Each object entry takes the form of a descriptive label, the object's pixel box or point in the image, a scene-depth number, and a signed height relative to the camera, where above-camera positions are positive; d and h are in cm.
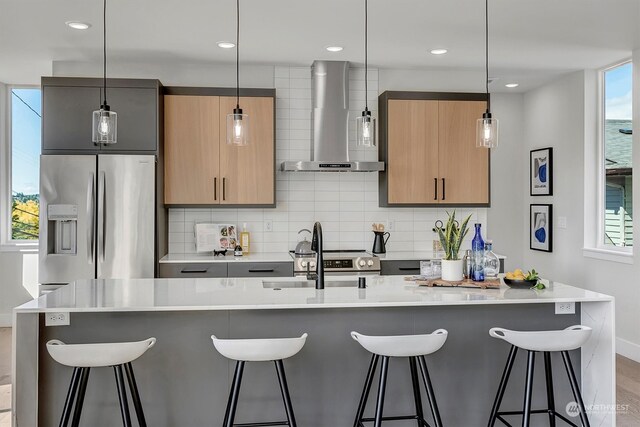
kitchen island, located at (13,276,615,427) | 268 -70
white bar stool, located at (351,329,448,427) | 242 -61
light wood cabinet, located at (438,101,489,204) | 511 +54
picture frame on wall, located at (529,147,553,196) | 582 +47
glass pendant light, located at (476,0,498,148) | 323 +49
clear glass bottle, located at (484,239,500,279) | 319 -29
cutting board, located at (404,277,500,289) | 303 -39
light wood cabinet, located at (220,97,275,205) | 488 +48
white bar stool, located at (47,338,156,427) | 229 -63
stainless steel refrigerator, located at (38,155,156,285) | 443 -4
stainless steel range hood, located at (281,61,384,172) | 500 +93
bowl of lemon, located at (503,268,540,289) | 299 -36
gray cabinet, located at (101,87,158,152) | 461 +81
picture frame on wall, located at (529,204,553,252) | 585 -15
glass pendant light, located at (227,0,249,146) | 316 +50
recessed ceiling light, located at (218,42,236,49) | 443 +137
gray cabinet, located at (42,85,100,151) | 456 +80
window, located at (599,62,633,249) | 497 +51
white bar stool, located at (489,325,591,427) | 252 -60
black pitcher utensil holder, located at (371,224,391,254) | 509 -27
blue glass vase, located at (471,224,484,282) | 312 -26
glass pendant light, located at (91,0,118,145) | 294 +47
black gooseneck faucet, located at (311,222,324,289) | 296 -23
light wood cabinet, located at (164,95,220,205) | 481 +57
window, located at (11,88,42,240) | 599 +56
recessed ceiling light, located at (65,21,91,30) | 393 +136
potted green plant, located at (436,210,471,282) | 312 -22
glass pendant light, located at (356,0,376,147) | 333 +52
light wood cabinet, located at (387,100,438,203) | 505 +58
